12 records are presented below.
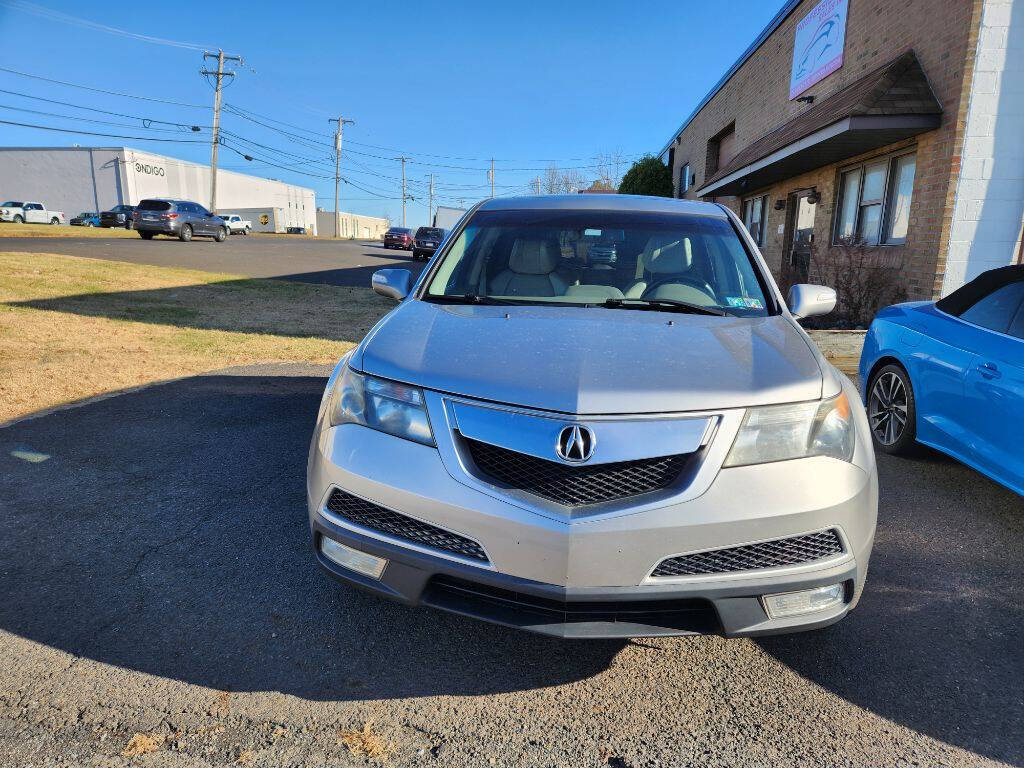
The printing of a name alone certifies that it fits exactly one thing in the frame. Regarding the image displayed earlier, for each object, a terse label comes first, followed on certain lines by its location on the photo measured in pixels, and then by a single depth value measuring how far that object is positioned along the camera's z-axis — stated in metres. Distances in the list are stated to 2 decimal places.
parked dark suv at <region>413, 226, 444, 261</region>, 34.10
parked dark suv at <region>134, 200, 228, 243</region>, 28.59
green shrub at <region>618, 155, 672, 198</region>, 30.45
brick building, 8.13
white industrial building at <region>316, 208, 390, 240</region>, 100.56
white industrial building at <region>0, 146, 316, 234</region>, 69.25
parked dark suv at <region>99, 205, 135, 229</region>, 46.62
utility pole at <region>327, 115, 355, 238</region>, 78.50
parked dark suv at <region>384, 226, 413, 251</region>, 42.91
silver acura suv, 1.96
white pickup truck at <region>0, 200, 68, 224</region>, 53.66
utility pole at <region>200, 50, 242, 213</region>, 51.25
